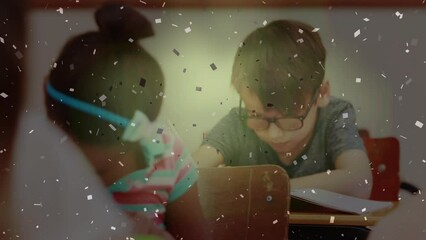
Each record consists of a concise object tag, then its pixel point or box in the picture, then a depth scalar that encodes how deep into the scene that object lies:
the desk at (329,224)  2.55
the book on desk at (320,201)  2.55
